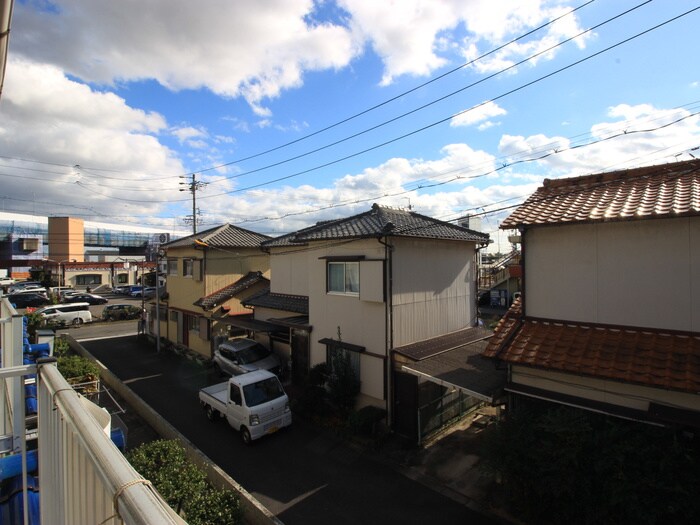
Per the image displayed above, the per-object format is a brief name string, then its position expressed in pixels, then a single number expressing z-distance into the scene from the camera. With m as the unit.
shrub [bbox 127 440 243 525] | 6.48
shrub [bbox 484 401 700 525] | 5.62
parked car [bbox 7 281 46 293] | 41.62
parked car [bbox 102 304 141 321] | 32.34
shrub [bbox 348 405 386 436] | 11.05
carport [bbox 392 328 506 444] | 9.55
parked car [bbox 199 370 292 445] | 11.17
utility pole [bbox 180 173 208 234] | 31.99
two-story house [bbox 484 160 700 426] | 6.63
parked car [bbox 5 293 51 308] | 34.94
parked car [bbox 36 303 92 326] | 28.92
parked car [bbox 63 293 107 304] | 36.83
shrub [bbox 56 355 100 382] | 12.95
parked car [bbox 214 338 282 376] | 15.37
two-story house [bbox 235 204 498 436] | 11.58
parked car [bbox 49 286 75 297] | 40.09
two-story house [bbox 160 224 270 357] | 19.73
